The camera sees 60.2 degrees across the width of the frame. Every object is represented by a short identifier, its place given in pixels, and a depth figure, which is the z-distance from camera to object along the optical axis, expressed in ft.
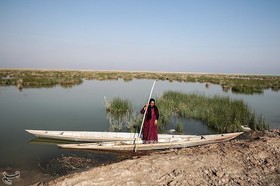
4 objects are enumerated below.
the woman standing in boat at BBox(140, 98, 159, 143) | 26.17
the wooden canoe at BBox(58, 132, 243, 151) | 25.08
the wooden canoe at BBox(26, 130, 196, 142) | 28.55
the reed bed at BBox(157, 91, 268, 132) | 36.88
